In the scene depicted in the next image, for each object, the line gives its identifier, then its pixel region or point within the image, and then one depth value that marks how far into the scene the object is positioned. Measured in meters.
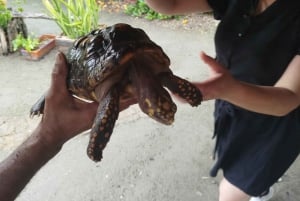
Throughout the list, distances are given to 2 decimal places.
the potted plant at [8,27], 3.00
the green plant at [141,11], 3.88
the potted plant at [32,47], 3.02
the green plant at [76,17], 2.95
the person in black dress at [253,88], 0.99
